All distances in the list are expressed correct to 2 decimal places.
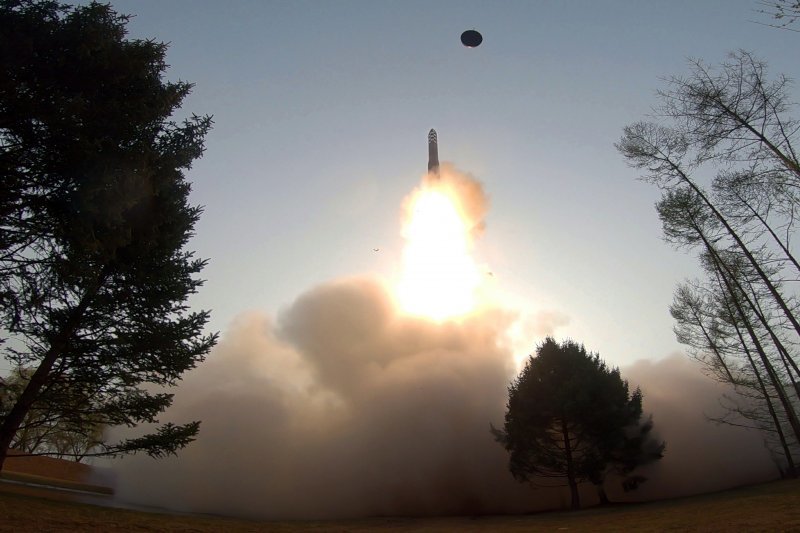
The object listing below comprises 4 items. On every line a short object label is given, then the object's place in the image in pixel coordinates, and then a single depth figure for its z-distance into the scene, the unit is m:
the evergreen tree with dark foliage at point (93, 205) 9.84
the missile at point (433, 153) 46.19
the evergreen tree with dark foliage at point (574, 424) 26.61
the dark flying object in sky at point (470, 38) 17.72
